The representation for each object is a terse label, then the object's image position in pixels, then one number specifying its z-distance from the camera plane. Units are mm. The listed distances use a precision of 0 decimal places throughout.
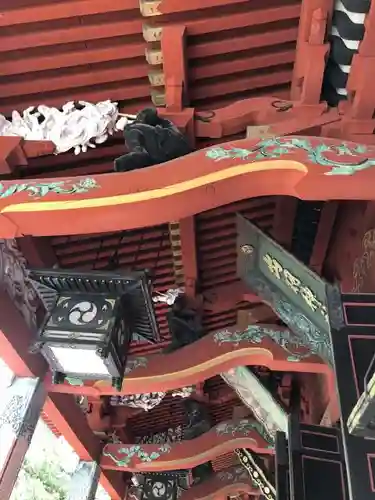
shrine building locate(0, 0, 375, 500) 2574
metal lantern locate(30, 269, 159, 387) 3664
